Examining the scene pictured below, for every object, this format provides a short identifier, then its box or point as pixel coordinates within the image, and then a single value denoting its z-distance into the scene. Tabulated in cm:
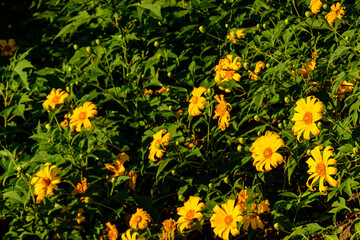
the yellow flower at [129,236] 511
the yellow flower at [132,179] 546
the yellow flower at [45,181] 518
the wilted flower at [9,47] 895
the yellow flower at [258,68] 536
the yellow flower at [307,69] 501
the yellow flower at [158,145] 510
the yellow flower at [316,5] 510
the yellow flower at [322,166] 421
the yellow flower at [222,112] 521
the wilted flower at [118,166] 552
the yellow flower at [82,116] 541
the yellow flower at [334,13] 505
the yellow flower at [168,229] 498
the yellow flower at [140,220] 517
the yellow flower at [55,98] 582
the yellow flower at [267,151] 460
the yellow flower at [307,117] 431
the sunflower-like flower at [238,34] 518
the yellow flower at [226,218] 463
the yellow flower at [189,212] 489
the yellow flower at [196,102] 530
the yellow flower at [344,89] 498
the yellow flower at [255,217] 475
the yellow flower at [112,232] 536
